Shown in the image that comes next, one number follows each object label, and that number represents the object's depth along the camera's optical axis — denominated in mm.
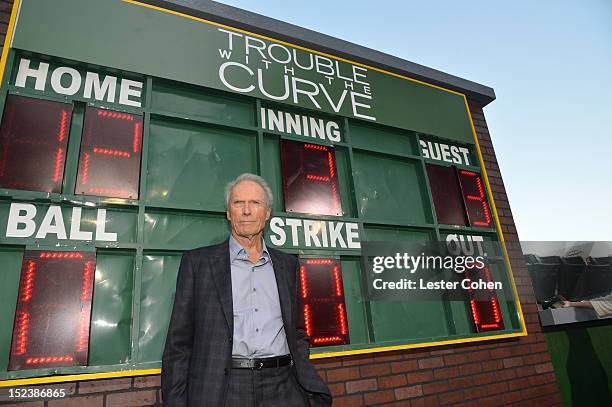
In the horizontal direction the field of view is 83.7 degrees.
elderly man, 1577
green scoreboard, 2211
